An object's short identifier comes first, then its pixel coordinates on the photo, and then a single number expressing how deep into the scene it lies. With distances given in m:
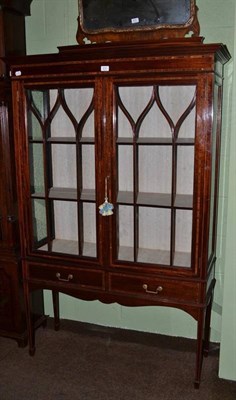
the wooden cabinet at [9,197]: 2.56
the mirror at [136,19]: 2.37
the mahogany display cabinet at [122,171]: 2.13
